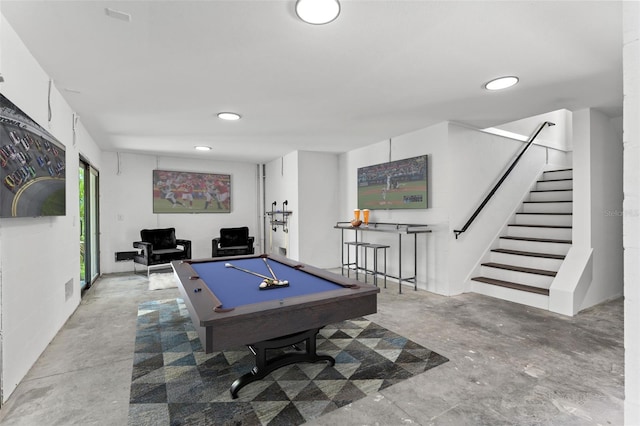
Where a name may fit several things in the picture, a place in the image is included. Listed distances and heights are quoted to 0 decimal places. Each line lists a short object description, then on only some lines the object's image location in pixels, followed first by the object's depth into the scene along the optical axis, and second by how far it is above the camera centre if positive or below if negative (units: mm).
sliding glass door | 4613 -176
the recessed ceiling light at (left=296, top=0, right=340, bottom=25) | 1772 +1179
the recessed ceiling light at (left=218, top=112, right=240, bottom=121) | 3807 +1199
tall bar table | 4313 -265
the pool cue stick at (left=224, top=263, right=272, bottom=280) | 2685 -533
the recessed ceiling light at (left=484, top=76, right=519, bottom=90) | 2834 +1186
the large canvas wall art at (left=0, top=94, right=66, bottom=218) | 1910 +333
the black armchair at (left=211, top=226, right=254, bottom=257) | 6309 -631
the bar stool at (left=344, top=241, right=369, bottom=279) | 4952 -527
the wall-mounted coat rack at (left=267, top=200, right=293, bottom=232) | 6514 -101
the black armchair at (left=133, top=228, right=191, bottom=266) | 5430 -636
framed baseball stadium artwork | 4602 +430
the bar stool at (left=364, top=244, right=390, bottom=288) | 4680 -738
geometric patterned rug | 1813 -1147
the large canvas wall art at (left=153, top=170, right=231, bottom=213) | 6543 +451
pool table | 1681 -558
